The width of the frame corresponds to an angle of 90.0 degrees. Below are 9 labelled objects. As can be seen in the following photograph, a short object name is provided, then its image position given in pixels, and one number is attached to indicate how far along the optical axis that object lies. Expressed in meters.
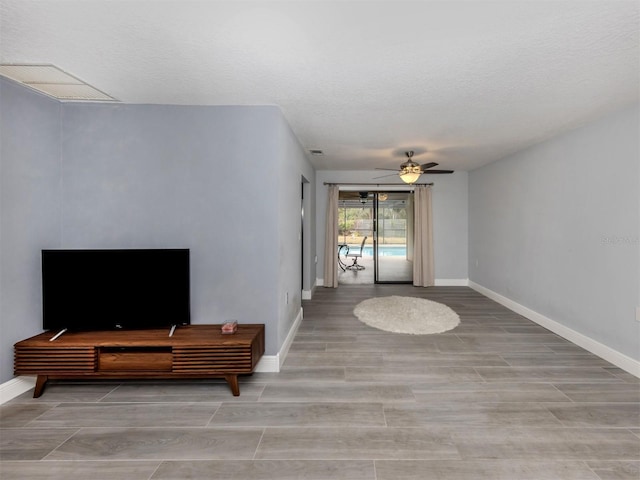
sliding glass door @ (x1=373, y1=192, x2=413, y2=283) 7.33
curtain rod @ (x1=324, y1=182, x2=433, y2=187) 6.80
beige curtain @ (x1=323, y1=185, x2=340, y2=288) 6.77
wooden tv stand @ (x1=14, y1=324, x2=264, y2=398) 2.51
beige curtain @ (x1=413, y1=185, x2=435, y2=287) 6.86
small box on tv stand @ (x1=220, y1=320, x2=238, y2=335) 2.72
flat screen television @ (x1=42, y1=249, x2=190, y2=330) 2.69
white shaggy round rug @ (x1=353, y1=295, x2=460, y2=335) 4.21
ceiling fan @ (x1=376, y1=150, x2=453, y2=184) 4.91
